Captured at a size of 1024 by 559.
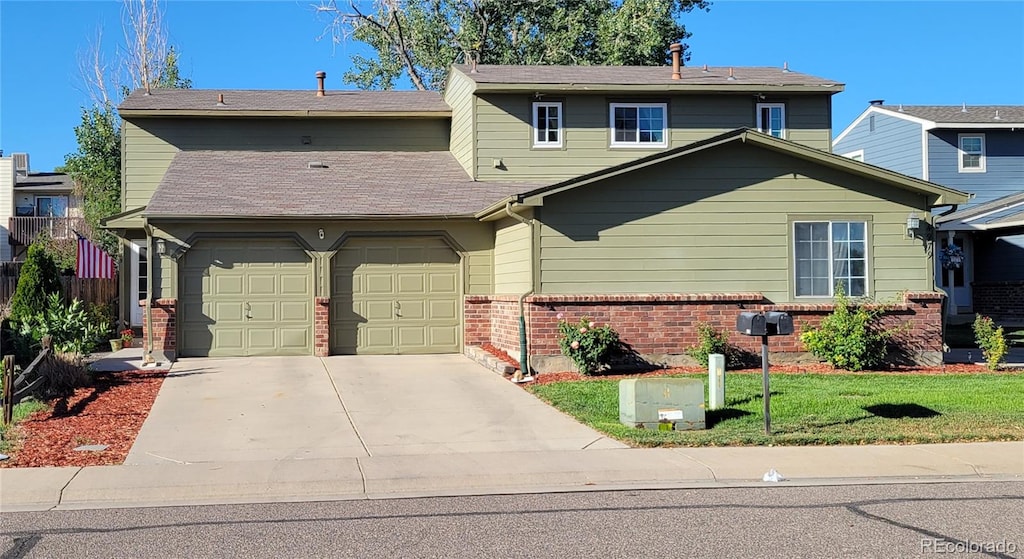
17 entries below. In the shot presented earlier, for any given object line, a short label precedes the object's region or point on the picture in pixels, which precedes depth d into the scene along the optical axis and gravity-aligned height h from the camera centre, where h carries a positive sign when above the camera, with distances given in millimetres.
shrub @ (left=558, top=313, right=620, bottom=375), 15164 -820
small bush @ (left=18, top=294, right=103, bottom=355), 15375 -593
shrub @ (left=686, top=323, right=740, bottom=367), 15625 -892
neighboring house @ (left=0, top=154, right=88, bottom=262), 41662 +3954
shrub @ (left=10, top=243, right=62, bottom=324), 19922 +199
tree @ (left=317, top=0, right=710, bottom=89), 33344 +9160
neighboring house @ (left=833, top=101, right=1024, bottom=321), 28312 +3545
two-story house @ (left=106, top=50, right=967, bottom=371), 16234 +1376
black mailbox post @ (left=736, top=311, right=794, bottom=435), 10461 -375
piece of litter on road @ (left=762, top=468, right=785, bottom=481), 8953 -1703
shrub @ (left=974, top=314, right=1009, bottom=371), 16234 -873
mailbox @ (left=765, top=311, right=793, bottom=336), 10424 -347
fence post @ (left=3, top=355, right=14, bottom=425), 11289 -1104
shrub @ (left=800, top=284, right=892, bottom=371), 15797 -797
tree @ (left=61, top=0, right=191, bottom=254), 31828 +4261
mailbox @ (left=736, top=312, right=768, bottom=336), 10516 -365
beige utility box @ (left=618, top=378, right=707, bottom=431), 11156 -1269
